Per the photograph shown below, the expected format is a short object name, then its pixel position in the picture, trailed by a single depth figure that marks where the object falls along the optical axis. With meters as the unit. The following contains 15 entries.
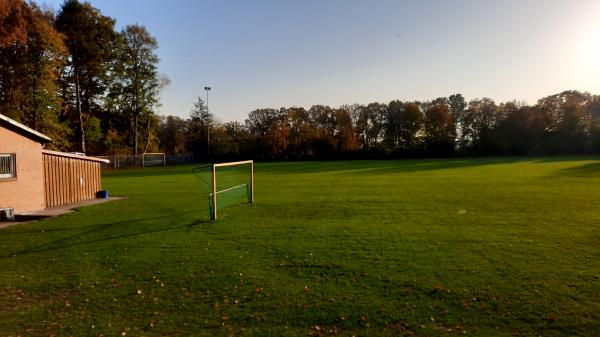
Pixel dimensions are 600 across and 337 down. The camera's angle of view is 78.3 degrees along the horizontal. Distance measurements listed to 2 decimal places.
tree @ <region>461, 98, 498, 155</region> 70.19
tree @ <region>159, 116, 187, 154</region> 79.38
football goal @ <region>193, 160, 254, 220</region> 12.59
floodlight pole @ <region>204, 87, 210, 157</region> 70.50
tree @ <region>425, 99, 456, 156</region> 69.12
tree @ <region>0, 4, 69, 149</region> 37.09
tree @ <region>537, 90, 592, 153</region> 66.12
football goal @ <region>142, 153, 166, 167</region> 55.88
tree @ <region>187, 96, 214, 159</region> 73.75
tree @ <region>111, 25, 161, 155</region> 56.38
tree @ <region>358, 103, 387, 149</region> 77.00
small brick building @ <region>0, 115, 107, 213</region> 13.41
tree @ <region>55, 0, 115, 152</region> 44.59
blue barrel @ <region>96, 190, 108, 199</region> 18.79
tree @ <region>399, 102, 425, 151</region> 73.38
